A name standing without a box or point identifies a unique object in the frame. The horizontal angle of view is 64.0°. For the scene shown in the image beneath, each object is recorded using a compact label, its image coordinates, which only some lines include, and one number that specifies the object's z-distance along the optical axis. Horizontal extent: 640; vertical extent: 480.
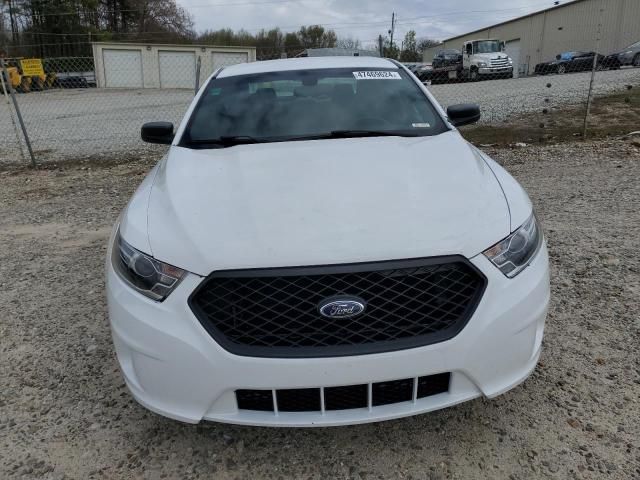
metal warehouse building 36.38
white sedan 1.81
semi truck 27.42
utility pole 60.31
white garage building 36.13
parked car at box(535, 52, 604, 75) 26.38
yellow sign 10.39
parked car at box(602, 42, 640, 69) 24.84
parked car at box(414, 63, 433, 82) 27.04
